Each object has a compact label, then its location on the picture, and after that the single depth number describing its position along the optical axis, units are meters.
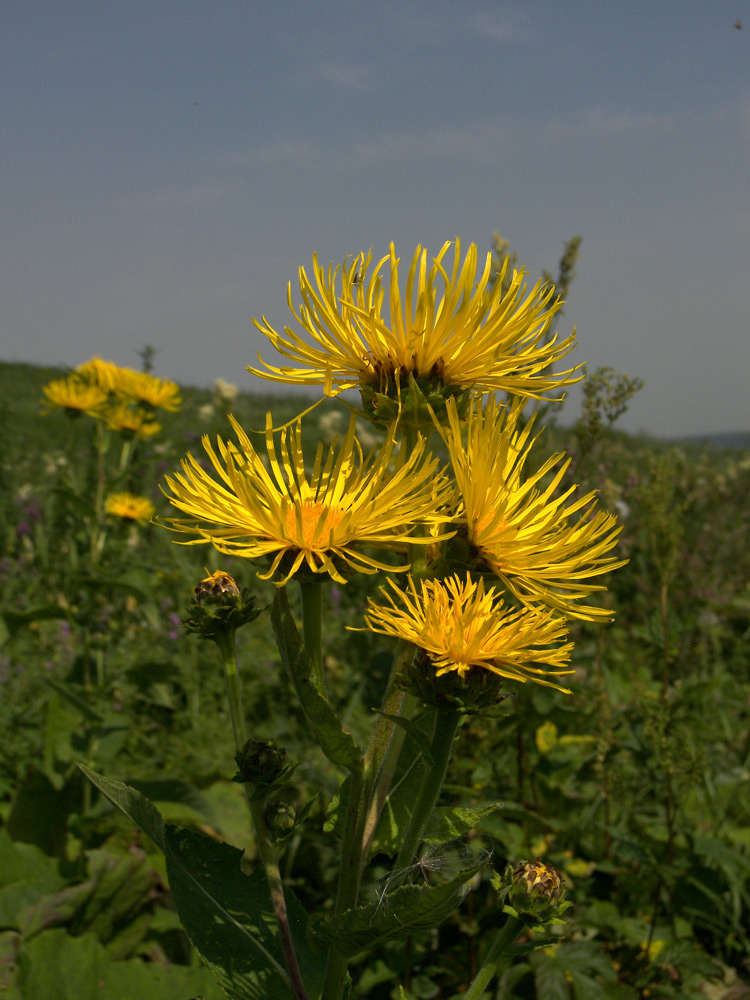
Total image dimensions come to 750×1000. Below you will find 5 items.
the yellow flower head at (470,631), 0.23
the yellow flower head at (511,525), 0.24
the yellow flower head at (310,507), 0.23
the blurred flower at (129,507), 0.62
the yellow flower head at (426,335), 0.25
